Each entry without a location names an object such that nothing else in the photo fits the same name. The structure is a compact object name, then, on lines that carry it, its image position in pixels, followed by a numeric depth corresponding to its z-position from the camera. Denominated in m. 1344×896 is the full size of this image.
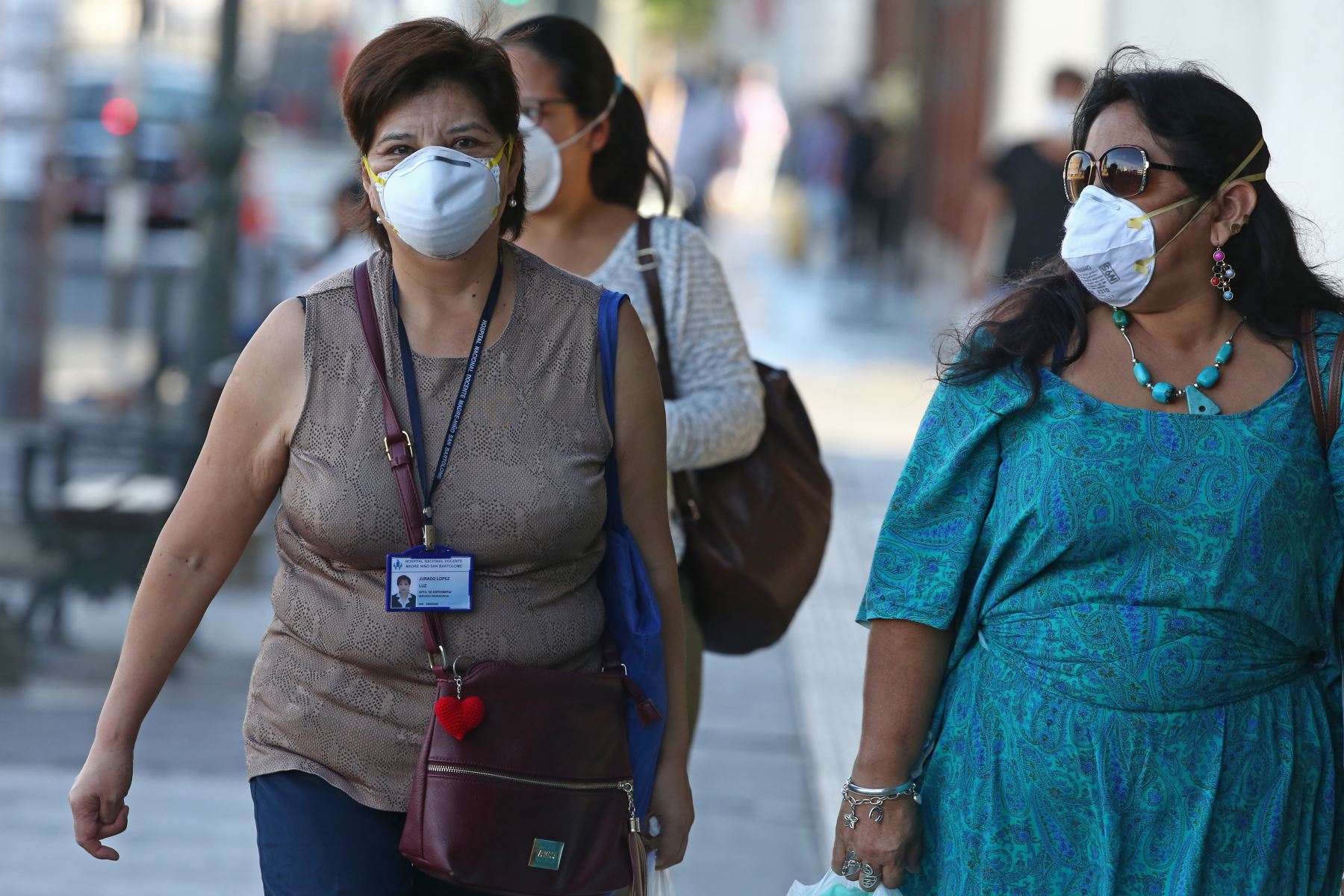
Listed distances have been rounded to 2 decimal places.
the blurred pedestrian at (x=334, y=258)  18.52
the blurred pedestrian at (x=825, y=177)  46.00
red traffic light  30.83
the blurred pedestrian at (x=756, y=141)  59.00
